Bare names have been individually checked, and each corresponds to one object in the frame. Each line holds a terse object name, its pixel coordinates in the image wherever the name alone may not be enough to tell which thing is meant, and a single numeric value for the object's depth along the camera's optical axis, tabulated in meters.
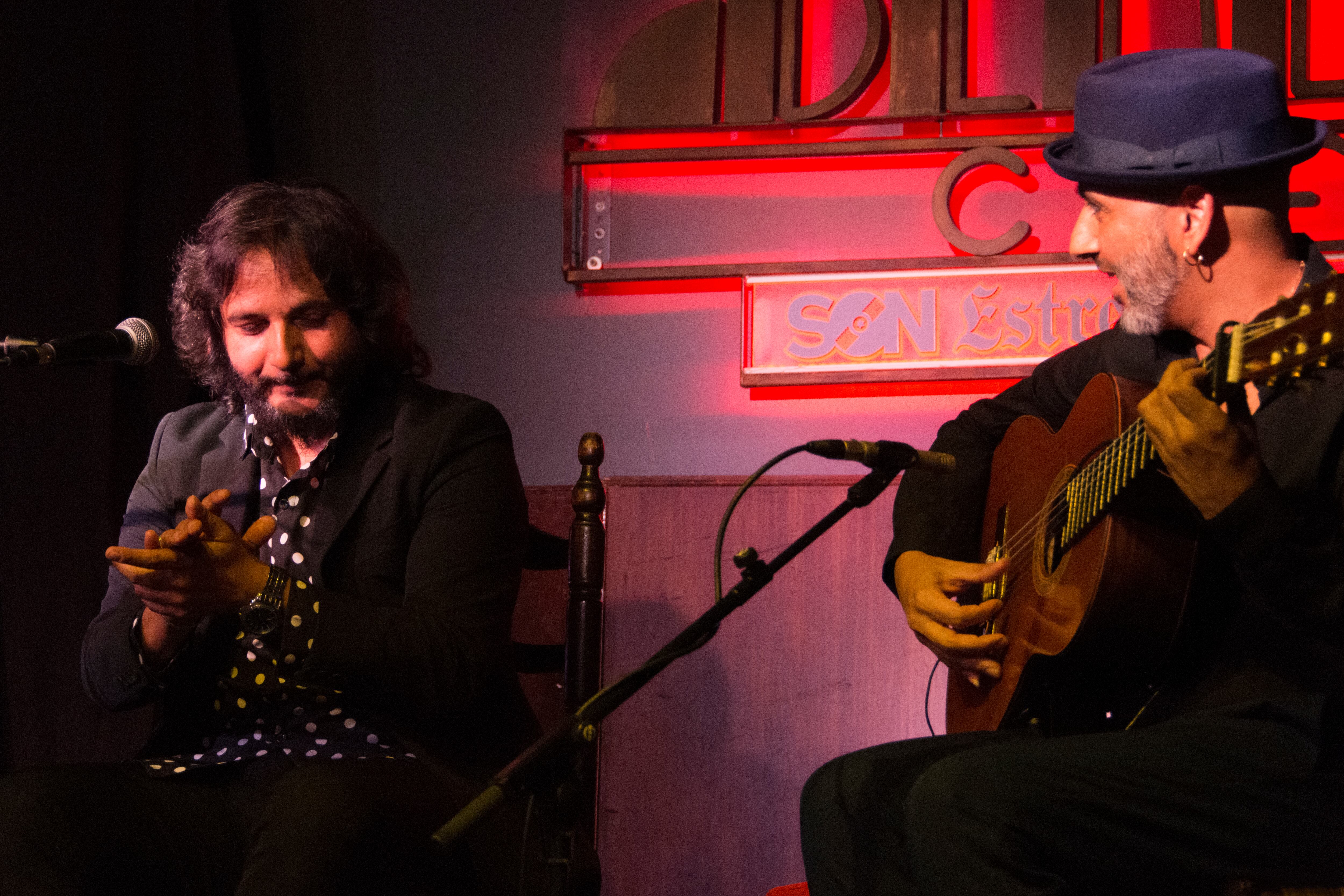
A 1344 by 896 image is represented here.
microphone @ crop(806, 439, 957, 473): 3.20
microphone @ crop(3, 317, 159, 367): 3.35
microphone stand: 3.09
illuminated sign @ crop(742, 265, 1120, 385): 4.49
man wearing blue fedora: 3.14
